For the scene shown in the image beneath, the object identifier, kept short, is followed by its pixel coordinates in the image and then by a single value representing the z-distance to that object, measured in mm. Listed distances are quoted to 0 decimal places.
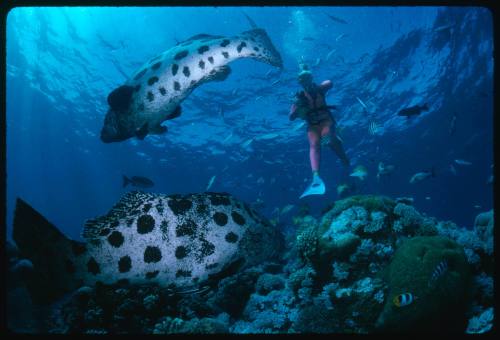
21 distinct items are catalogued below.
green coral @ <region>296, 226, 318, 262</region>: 5309
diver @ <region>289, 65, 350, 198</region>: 8836
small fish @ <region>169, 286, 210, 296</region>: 3628
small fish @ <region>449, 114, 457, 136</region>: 10559
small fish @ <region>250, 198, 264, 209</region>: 14597
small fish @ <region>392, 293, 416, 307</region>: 3674
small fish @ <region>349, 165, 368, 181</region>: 11908
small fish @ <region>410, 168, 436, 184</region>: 11273
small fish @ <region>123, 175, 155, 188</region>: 10945
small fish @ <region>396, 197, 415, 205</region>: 7145
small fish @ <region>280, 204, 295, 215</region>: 15323
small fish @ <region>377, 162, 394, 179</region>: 12014
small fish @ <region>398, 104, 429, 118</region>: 8484
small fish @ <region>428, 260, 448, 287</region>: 3926
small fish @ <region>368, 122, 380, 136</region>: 10531
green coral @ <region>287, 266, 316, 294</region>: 5051
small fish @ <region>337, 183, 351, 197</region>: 11875
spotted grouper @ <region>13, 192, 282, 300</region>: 3145
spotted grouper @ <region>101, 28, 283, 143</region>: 5191
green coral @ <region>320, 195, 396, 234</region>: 5566
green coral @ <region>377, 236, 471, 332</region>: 3869
